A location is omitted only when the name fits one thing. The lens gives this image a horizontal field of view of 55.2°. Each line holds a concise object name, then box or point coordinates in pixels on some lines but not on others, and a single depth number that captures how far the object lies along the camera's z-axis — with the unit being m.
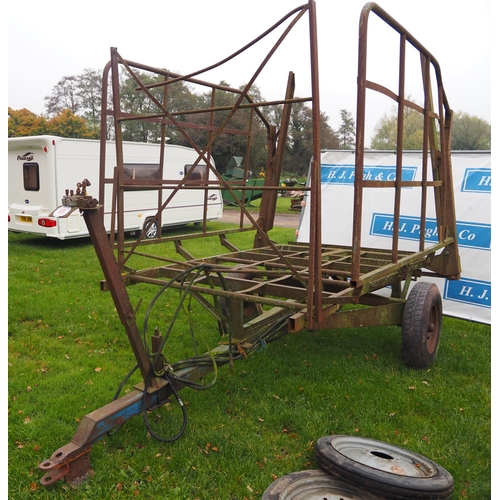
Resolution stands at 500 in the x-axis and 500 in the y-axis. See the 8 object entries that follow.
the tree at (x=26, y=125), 31.41
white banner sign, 6.69
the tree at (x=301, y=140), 25.91
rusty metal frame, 3.07
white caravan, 10.79
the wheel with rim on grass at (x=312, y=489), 2.82
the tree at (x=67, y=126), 30.97
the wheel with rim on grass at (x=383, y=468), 2.76
